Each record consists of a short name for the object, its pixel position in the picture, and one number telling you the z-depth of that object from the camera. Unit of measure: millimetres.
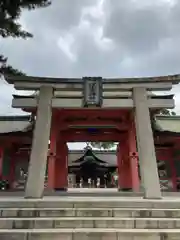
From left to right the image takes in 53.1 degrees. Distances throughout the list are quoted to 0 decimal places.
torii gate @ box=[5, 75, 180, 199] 5480
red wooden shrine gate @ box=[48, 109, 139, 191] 7798
